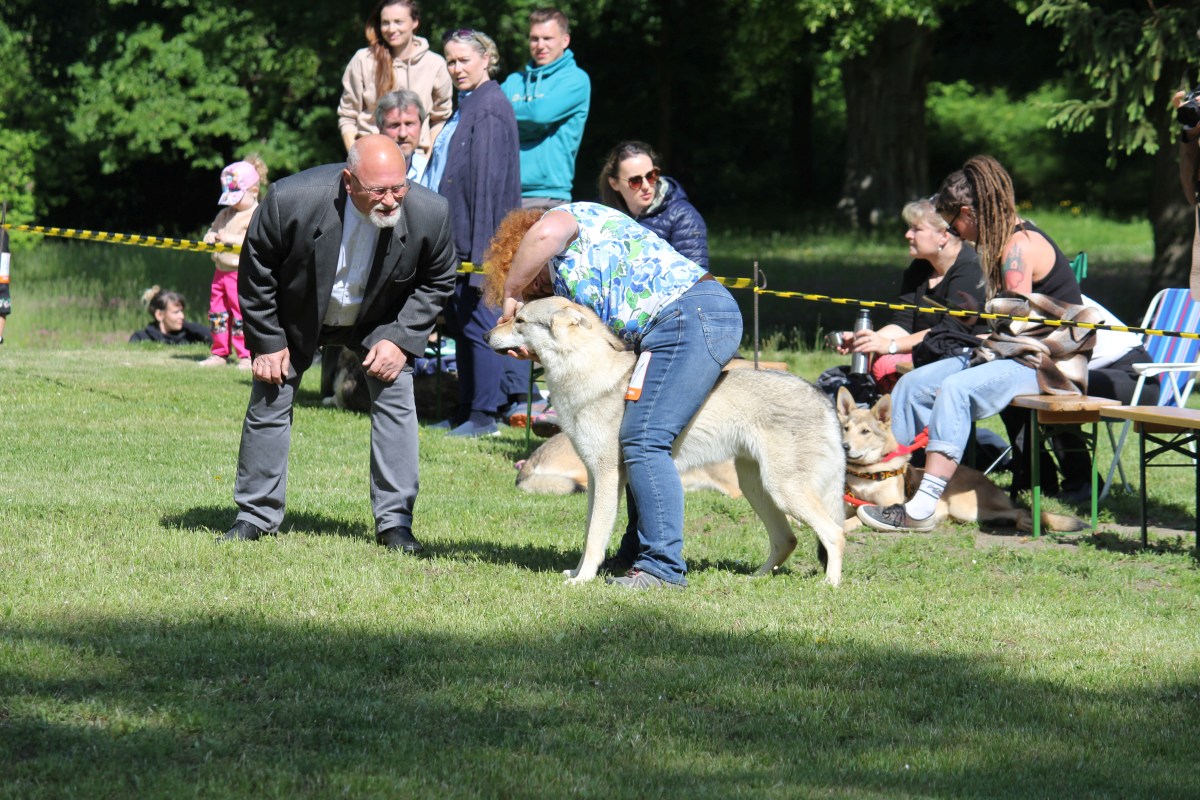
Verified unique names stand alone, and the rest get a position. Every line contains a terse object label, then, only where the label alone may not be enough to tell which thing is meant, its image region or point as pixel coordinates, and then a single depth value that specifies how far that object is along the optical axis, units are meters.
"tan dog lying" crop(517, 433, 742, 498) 16.47
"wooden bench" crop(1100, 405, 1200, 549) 13.73
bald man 12.01
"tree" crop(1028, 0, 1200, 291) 27.92
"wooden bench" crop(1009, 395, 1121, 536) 14.96
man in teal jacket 20.14
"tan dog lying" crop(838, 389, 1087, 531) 15.93
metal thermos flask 17.69
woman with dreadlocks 15.57
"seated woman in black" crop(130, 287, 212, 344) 30.19
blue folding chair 16.83
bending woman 11.50
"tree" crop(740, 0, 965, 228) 54.22
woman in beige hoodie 20.87
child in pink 25.11
